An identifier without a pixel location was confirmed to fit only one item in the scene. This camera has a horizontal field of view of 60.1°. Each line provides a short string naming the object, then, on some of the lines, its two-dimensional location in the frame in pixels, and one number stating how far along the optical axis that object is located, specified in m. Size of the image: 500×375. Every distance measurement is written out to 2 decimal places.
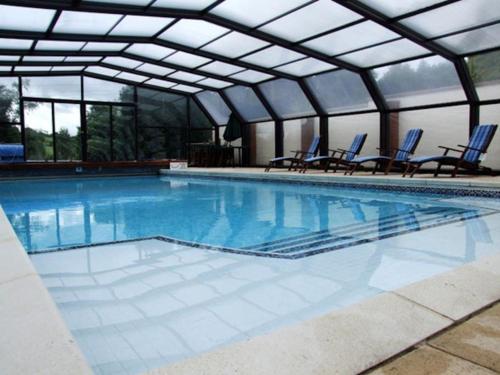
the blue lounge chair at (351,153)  9.90
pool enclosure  7.66
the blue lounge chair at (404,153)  8.89
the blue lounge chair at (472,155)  7.61
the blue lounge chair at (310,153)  11.13
